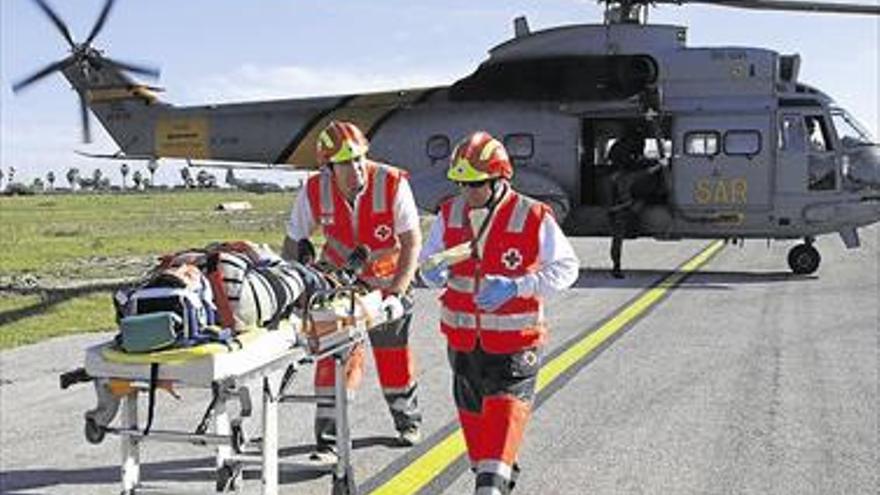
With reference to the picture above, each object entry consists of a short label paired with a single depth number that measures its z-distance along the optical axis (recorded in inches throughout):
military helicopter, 669.3
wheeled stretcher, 149.0
